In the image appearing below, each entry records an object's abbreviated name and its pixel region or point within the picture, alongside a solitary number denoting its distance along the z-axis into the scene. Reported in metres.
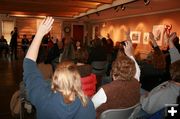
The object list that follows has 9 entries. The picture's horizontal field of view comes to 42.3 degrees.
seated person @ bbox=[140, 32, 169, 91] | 4.32
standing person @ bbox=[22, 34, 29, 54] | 13.77
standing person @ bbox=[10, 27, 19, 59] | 12.22
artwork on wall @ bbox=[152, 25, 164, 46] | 9.73
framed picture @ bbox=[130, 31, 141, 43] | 11.49
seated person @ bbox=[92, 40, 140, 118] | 2.06
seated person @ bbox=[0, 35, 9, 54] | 12.94
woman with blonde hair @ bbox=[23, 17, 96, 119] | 1.51
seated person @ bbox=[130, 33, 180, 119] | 2.14
